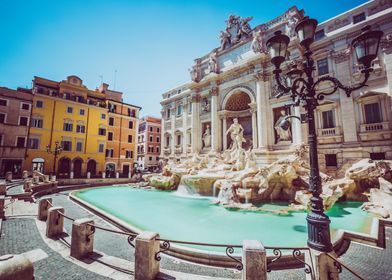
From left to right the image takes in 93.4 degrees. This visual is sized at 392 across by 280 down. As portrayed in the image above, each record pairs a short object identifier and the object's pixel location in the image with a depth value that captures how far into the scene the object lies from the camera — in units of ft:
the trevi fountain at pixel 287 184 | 30.14
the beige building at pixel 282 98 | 44.11
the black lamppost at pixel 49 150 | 75.78
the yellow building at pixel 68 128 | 79.20
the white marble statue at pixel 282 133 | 55.77
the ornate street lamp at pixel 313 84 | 10.38
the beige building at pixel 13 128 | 71.97
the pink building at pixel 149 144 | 142.93
